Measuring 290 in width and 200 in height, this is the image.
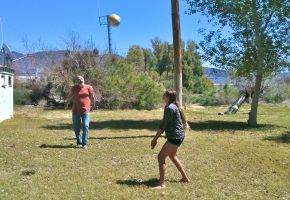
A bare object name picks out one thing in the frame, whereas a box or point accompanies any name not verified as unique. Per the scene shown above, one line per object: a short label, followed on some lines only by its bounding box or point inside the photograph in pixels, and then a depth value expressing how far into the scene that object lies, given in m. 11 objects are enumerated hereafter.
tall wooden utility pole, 8.42
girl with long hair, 4.39
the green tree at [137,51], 28.59
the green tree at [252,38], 9.74
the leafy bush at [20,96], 15.98
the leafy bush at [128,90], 15.76
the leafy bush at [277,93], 21.73
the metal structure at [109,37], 18.22
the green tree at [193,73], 26.53
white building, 10.90
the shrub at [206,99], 20.72
